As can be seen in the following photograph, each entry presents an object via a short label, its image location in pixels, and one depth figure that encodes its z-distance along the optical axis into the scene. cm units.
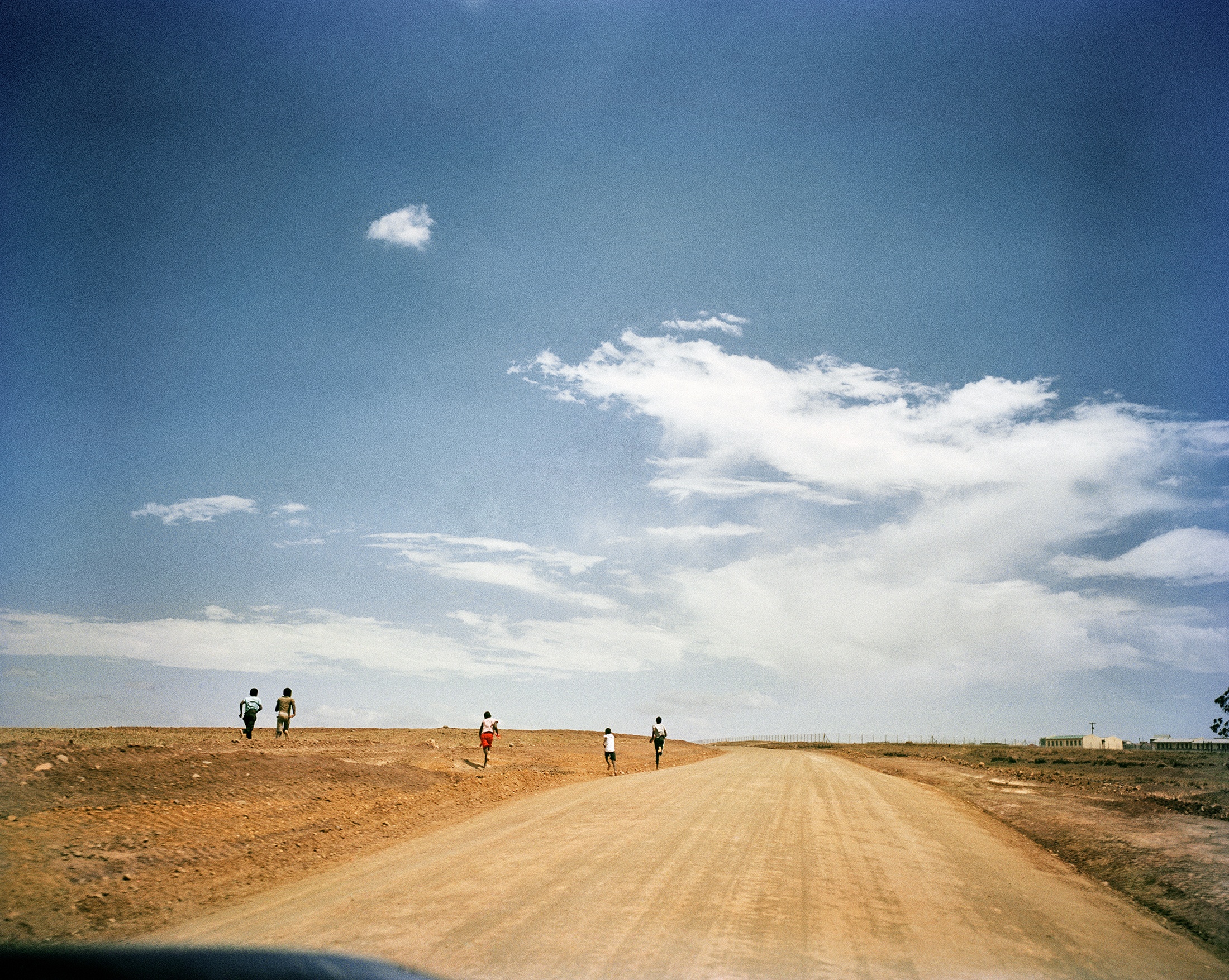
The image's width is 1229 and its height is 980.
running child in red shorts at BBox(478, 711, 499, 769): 2602
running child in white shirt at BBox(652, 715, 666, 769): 3212
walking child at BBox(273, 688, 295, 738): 2764
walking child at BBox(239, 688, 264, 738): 2608
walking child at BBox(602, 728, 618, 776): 2919
